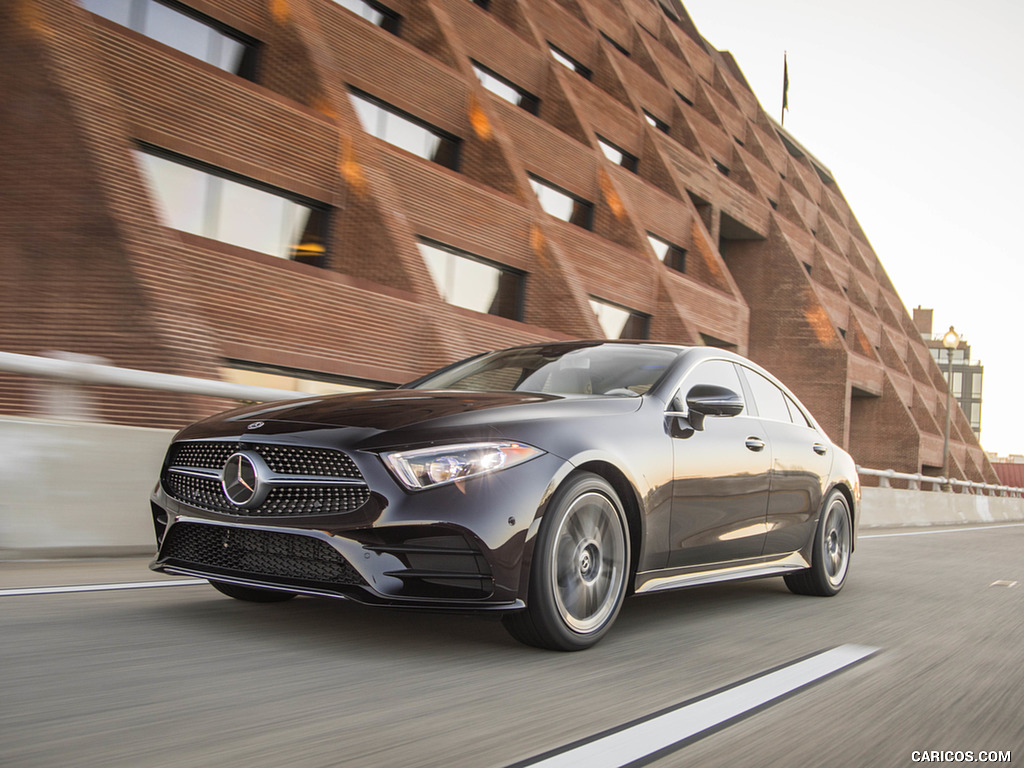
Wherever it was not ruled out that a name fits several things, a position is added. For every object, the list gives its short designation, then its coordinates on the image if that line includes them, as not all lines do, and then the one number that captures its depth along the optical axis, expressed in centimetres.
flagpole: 6506
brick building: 1362
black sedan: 392
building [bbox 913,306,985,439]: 11281
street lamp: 3475
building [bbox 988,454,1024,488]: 9588
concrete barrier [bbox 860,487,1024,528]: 1919
